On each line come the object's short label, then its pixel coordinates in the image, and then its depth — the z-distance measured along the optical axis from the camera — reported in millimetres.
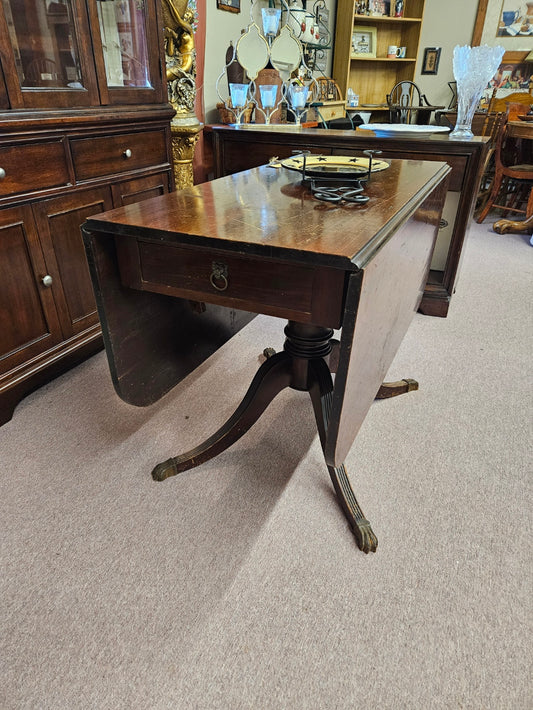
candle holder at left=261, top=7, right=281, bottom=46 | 2268
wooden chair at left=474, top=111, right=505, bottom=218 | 3748
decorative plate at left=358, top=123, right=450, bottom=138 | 2099
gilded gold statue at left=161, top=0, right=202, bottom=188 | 1938
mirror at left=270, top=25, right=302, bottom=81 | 2336
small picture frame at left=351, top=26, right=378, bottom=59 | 4578
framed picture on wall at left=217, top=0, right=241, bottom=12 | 2598
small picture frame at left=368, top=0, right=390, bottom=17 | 4449
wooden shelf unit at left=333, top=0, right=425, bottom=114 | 4270
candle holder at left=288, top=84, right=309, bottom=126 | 2471
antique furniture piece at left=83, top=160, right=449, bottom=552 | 785
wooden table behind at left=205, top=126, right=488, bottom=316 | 1942
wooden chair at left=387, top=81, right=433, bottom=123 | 4627
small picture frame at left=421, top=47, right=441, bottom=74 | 5031
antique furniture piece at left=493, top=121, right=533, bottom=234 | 3295
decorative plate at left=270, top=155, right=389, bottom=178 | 1157
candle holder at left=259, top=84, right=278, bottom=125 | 2426
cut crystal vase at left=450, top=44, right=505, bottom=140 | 1884
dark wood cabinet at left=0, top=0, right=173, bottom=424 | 1317
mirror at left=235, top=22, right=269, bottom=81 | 2230
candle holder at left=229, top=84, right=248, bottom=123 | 2391
